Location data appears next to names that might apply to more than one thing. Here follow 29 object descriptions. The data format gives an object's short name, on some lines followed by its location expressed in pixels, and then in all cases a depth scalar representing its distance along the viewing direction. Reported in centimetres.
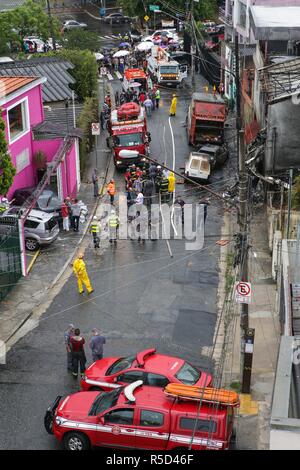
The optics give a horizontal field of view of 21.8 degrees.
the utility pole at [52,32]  6166
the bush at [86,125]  3984
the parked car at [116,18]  8344
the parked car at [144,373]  1870
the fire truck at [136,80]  5334
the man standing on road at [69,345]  2097
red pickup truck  1655
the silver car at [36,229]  2981
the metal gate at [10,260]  2566
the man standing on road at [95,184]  3622
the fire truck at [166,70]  5619
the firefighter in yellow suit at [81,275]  2559
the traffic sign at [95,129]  3753
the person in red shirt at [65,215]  3168
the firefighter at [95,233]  2983
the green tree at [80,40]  6197
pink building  3378
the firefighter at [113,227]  3086
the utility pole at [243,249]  1912
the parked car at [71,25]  7714
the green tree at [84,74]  4841
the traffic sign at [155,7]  6774
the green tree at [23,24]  6669
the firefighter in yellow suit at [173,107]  4953
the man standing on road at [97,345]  2094
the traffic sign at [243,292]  1964
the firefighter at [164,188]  3541
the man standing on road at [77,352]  2070
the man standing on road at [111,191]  3459
